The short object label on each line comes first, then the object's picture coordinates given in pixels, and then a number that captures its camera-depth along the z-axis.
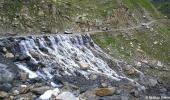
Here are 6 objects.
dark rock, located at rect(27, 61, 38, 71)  71.19
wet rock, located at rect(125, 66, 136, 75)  82.66
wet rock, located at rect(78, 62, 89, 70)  77.25
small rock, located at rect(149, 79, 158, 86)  78.74
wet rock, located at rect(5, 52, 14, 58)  72.31
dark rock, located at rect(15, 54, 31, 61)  72.48
